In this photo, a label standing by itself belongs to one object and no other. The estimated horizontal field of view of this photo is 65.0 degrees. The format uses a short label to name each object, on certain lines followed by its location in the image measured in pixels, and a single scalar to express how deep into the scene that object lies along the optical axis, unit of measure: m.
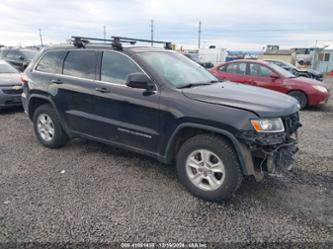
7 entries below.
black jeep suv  2.77
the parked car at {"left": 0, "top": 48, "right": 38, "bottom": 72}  11.77
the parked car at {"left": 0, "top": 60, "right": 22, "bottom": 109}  6.88
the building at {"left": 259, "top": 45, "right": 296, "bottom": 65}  33.89
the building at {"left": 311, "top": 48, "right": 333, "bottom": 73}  26.30
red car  7.80
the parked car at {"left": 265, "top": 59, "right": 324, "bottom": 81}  13.88
